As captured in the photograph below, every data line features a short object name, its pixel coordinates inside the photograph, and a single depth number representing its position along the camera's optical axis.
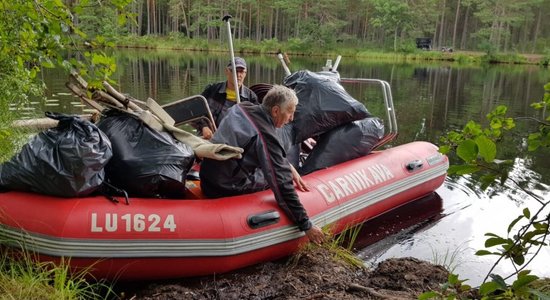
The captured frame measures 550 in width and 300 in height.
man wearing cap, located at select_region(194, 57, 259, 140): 5.65
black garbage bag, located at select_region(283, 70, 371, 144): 5.02
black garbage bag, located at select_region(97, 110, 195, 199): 3.43
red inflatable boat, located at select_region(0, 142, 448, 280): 3.12
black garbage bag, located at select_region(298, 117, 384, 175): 5.12
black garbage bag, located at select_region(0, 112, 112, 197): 3.11
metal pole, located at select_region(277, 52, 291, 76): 6.09
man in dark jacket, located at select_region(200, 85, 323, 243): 3.62
